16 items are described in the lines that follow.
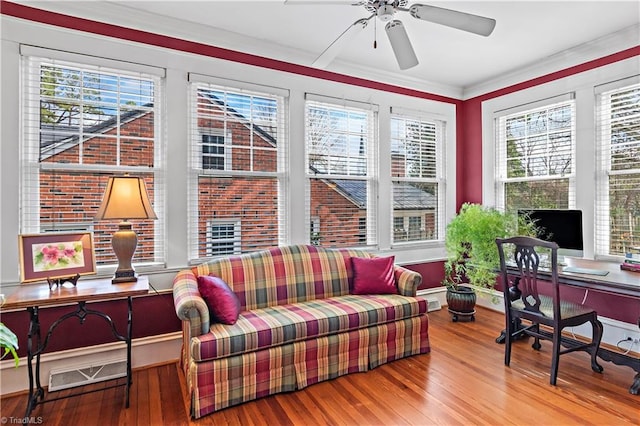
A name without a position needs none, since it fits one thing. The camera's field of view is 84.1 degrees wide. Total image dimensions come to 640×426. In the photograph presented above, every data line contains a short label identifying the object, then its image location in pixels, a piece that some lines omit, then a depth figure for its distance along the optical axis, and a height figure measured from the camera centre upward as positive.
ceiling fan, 2.09 +1.19
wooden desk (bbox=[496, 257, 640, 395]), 2.46 -0.52
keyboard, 2.78 -0.47
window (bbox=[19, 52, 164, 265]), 2.63 +0.57
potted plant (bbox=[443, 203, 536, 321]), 3.63 -0.35
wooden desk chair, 2.55 -0.75
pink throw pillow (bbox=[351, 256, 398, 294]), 3.33 -0.59
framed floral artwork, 2.36 -0.27
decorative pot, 3.96 -1.02
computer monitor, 3.18 -0.14
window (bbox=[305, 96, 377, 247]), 3.79 +0.45
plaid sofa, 2.32 -0.83
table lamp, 2.52 +0.04
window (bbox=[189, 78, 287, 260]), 3.21 +0.43
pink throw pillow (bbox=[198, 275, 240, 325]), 2.54 -0.62
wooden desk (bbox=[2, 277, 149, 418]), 2.17 -0.52
